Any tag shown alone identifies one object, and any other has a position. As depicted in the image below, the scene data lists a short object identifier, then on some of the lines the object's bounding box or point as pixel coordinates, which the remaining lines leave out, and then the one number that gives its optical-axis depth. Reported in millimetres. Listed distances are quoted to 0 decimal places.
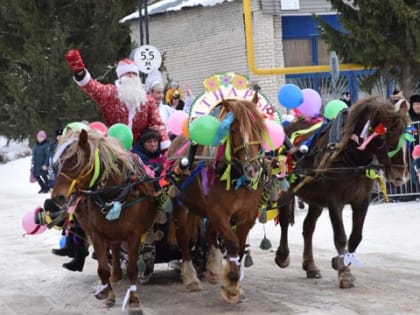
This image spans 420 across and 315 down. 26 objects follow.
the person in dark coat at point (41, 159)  37910
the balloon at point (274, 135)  12430
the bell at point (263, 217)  14605
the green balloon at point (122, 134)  13278
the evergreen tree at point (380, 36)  26084
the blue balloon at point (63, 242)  15106
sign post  28391
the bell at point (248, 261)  14675
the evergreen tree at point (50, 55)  42829
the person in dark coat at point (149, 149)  14355
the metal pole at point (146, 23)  33274
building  36909
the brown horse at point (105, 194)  12146
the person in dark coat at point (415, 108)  23179
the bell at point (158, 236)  14544
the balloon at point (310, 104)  16217
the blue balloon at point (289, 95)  15703
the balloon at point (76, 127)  12764
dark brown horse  13660
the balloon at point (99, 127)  13242
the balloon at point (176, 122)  14439
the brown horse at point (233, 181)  12125
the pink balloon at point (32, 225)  13626
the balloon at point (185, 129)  13796
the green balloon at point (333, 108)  15397
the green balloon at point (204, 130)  12062
